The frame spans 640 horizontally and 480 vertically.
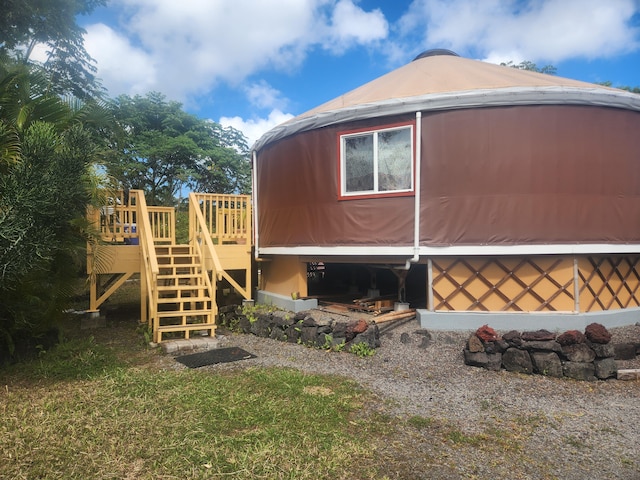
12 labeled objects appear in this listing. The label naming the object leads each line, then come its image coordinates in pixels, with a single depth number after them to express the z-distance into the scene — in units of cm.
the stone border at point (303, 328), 616
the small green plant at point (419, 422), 358
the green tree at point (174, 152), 2445
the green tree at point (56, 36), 1388
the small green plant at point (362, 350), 585
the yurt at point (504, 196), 678
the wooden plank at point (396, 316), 728
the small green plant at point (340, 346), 612
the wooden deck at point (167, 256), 682
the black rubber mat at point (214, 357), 552
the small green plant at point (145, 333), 649
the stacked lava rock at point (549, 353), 487
